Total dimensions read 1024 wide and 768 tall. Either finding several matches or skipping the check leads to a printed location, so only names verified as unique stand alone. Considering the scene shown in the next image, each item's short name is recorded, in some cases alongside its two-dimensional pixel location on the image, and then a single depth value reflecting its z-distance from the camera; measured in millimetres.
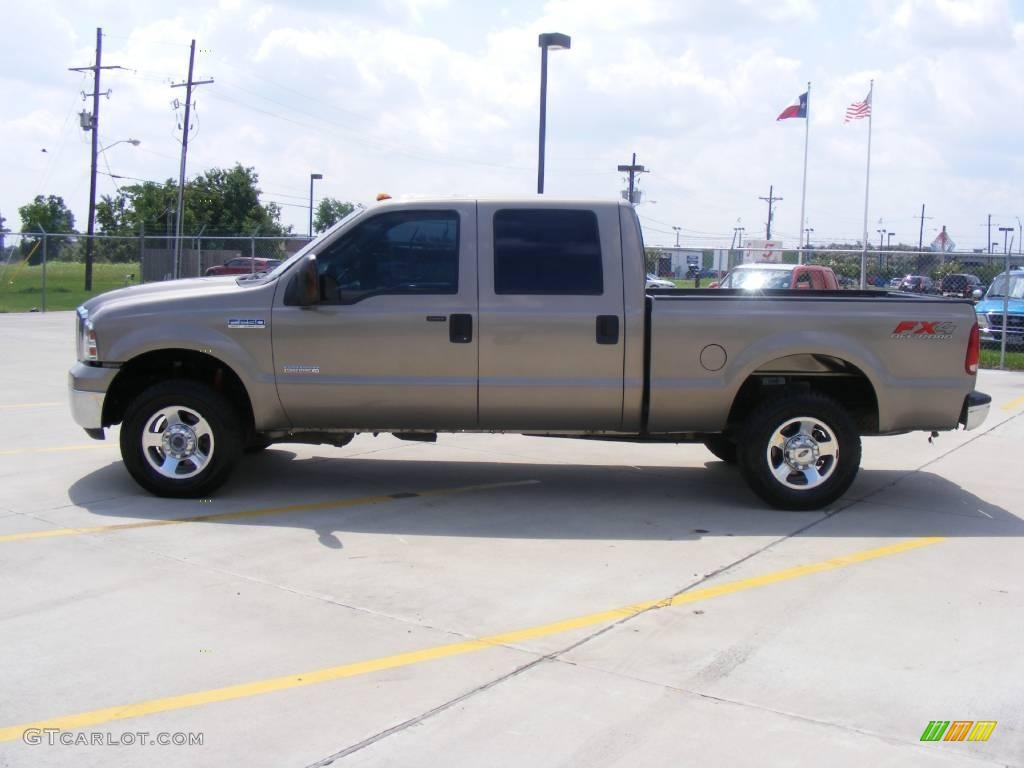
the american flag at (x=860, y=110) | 36000
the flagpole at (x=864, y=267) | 19294
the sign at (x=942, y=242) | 39044
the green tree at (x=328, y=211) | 81312
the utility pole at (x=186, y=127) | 42281
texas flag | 38312
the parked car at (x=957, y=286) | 24077
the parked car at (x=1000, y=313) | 20922
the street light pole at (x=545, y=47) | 20062
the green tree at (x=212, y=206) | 63406
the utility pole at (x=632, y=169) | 39162
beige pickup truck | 7246
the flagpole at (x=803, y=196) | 38906
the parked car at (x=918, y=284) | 25069
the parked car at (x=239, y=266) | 29188
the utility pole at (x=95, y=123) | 45375
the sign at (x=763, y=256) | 31731
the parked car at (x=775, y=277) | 17516
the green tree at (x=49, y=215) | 87775
